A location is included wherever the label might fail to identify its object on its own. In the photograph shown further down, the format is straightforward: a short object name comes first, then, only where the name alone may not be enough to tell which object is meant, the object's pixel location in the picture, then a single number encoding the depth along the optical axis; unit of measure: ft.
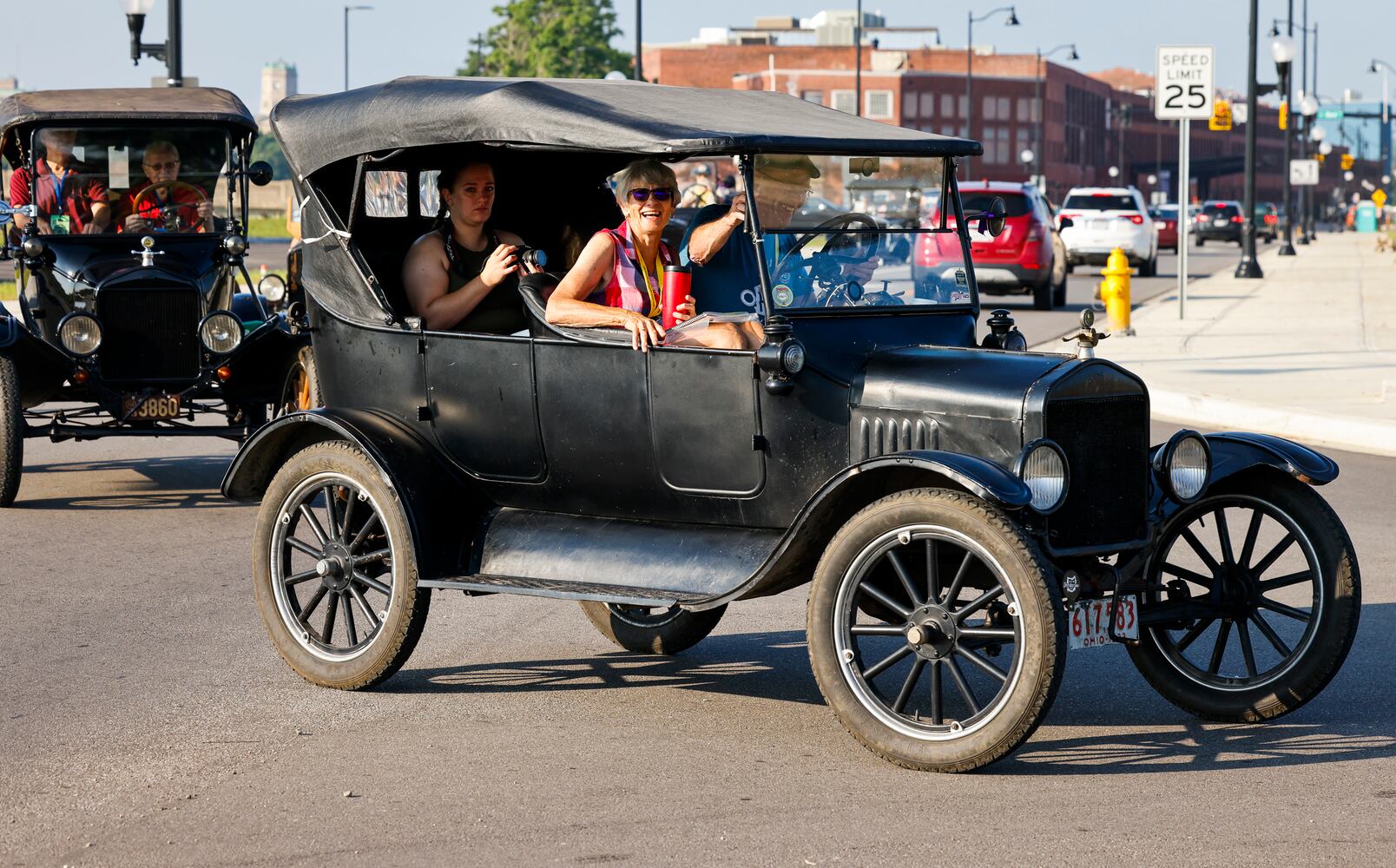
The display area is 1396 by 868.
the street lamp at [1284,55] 121.80
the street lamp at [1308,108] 184.44
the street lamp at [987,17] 280.72
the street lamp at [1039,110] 304.30
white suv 120.98
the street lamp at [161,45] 72.49
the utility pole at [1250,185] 107.04
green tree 318.65
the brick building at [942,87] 376.07
